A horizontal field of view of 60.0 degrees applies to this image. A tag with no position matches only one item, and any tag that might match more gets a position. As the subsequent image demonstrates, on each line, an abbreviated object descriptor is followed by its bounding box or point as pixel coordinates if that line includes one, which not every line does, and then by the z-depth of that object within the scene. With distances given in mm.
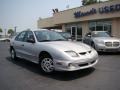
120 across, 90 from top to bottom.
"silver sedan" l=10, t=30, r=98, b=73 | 3165
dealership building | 10793
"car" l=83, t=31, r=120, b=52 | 5967
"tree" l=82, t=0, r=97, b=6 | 23724
